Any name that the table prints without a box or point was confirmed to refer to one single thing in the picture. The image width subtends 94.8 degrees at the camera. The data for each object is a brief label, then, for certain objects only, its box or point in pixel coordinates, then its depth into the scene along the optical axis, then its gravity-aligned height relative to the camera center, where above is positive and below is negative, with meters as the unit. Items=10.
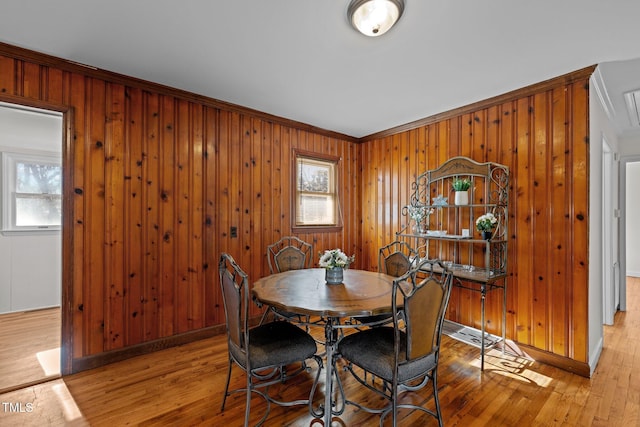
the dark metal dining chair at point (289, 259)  3.22 -0.50
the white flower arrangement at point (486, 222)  2.80 -0.07
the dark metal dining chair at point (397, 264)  2.91 -0.51
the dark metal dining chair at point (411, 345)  1.67 -0.84
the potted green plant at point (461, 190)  3.09 +0.26
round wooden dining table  1.77 -0.56
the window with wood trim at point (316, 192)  4.09 +0.34
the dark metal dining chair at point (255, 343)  1.79 -0.86
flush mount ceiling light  1.70 +1.21
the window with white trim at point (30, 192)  4.00 +0.32
